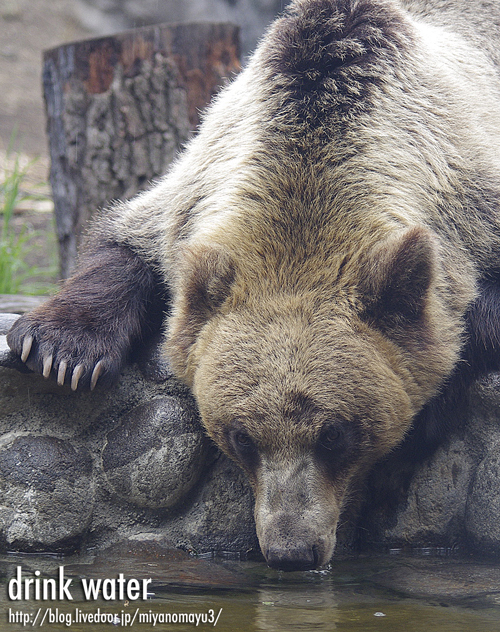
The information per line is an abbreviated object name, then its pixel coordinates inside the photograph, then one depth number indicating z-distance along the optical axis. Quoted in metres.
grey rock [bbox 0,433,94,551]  7.65
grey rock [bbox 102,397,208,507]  7.90
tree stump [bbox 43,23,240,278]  14.69
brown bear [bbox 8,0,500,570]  6.71
